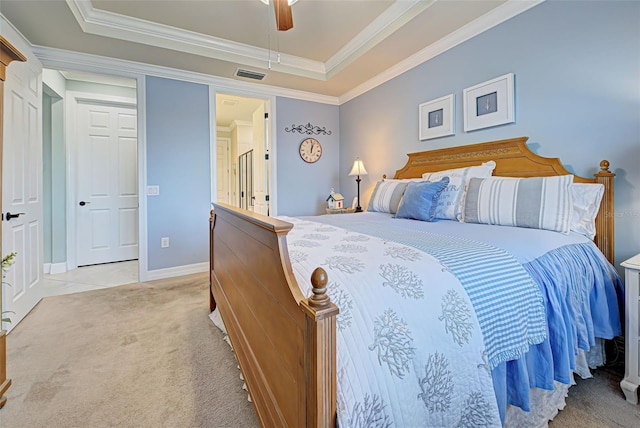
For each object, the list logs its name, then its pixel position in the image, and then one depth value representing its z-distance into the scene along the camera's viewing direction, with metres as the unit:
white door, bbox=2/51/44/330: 2.19
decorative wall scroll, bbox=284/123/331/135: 4.33
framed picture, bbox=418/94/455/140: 2.82
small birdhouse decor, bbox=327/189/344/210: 4.28
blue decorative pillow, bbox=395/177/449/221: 2.13
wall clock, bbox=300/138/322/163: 4.40
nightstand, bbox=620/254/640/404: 1.38
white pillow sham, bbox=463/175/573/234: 1.70
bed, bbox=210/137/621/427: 0.71
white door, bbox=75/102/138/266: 4.06
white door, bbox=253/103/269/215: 4.27
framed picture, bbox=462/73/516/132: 2.32
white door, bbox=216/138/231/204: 6.86
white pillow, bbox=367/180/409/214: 2.57
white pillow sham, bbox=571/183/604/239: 1.74
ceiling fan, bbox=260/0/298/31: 1.94
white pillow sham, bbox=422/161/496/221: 2.19
